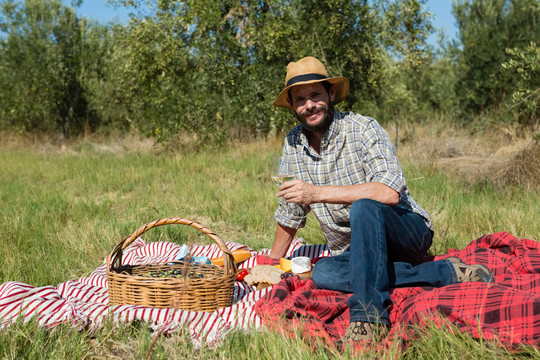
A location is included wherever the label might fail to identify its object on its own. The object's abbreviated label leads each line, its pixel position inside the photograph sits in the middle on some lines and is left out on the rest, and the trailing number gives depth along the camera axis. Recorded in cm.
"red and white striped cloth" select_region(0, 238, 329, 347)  274
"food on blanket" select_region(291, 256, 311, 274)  378
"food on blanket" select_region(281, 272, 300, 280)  359
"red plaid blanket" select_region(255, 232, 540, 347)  253
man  282
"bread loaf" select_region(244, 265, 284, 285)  371
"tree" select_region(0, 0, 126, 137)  1733
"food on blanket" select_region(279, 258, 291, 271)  388
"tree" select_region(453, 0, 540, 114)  1345
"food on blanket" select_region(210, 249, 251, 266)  419
